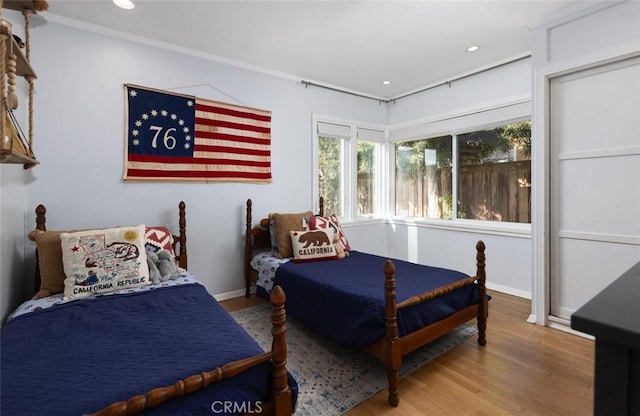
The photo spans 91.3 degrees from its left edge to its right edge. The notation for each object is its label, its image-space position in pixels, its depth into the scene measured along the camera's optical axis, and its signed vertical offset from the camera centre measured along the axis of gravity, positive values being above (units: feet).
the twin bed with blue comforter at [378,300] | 6.06 -2.12
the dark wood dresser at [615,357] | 1.86 -0.92
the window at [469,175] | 11.34 +1.31
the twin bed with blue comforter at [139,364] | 3.28 -1.94
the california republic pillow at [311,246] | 9.93 -1.27
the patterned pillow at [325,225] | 10.81 -0.61
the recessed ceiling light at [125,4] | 7.48 +4.97
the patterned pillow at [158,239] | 8.14 -0.84
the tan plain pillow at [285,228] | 10.51 -0.71
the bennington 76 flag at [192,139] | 9.36 +2.27
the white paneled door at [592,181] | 7.63 +0.66
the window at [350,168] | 13.78 +1.82
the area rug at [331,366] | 5.89 -3.56
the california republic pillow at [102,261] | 6.52 -1.15
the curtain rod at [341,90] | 12.71 +5.12
